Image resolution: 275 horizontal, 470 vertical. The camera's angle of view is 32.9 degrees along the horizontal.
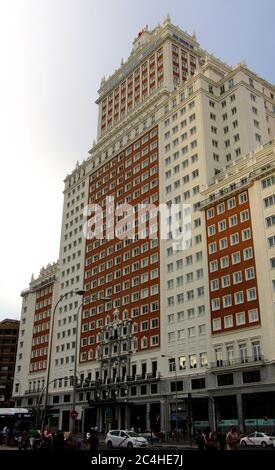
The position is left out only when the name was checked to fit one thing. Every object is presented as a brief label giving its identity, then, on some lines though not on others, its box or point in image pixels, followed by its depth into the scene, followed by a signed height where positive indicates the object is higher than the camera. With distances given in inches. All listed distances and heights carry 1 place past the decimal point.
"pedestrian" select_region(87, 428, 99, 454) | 812.6 -27.9
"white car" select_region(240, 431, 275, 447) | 1578.5 -40.2
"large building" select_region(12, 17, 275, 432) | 2719.0 +1212.7
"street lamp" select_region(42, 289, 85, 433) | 1427.8 +28.8
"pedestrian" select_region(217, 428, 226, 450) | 844.5 -23.5
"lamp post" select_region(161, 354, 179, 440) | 2295.8 +263.3
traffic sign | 1479.9 +31.5
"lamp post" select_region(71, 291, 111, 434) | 1478.1 +31.3
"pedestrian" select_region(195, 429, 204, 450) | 839.7 -27.0
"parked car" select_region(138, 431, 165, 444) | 2143.2 -43.2
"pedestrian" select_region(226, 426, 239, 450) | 822.5 -22.5
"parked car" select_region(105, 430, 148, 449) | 1527.4 -42.2
